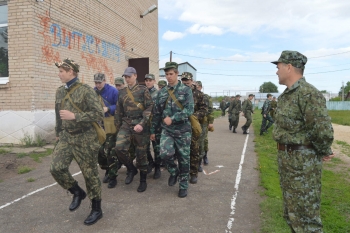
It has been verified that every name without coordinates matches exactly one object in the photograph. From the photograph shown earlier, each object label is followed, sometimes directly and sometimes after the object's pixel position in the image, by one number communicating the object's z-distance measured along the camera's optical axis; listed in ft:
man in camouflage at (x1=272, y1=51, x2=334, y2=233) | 8.35
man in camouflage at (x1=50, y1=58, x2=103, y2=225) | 11.61
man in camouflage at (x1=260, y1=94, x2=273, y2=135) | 41.27
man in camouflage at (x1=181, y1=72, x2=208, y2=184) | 17.30
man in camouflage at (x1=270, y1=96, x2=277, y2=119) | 40.17
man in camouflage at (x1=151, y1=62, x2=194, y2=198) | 14.52
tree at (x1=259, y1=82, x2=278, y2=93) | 335.26
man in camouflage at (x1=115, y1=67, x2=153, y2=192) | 15.79
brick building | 26.48
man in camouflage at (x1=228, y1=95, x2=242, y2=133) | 44.83
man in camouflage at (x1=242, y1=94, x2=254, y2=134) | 43.35
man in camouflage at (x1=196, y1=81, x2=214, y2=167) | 19.26
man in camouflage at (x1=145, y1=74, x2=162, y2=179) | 18.53
